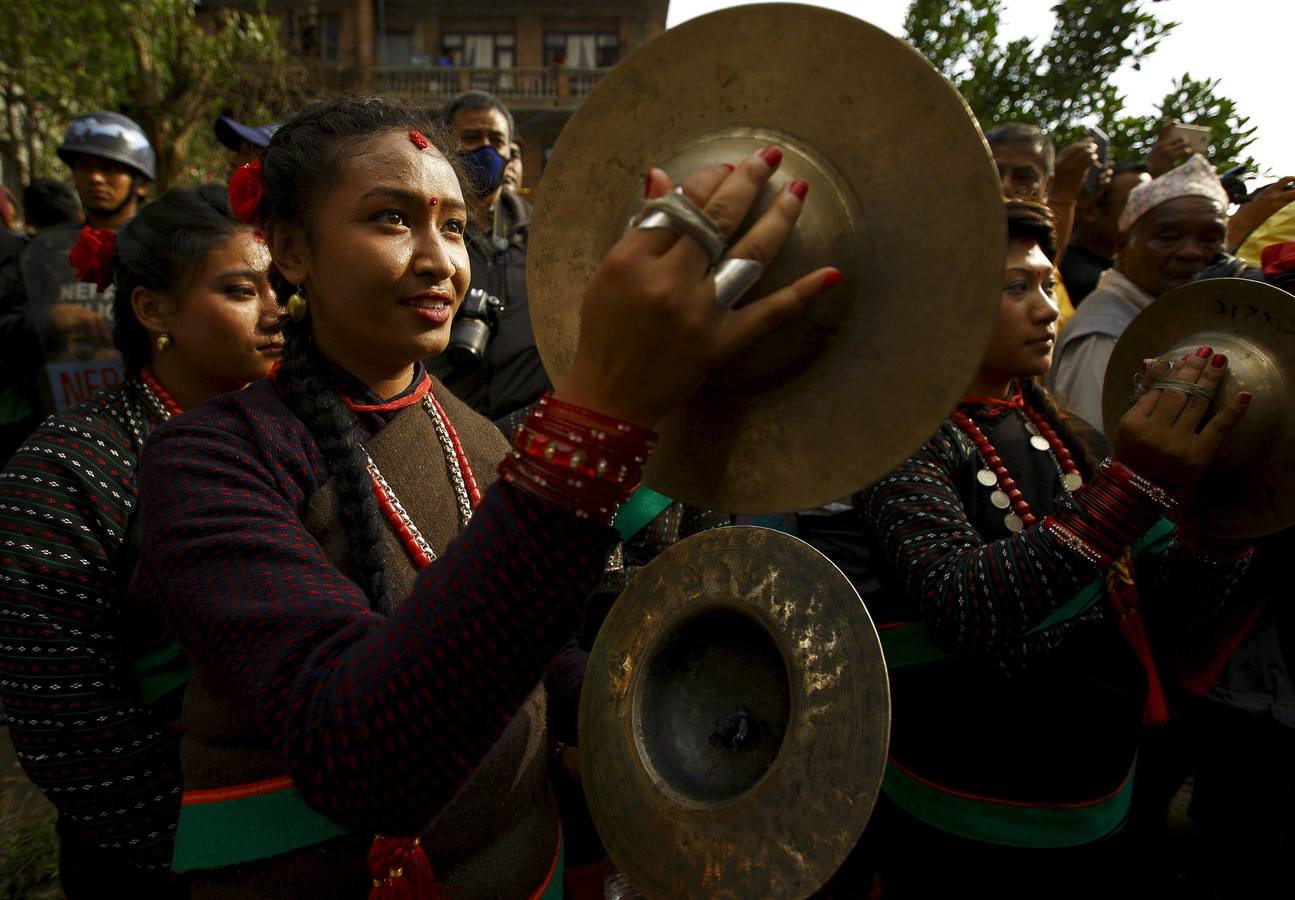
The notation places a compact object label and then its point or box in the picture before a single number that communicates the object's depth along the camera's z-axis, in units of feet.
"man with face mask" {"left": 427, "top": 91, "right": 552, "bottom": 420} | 10.37
